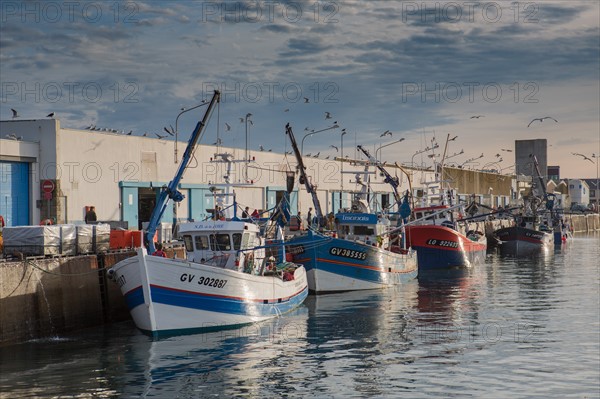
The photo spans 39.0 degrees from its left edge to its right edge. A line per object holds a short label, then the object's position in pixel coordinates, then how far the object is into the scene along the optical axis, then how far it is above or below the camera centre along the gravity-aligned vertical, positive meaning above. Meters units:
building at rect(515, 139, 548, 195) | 155.48 +7.02
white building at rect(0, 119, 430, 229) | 38.03 +1.79
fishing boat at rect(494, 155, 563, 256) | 71.94 -2.64
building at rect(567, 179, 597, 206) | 196.00 +3.42
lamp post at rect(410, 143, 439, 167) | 61.43 +4.31
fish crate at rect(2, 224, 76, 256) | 26.69 -0.95
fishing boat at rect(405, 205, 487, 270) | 51.50 -2.43
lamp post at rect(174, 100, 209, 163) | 31.13 +4.50
